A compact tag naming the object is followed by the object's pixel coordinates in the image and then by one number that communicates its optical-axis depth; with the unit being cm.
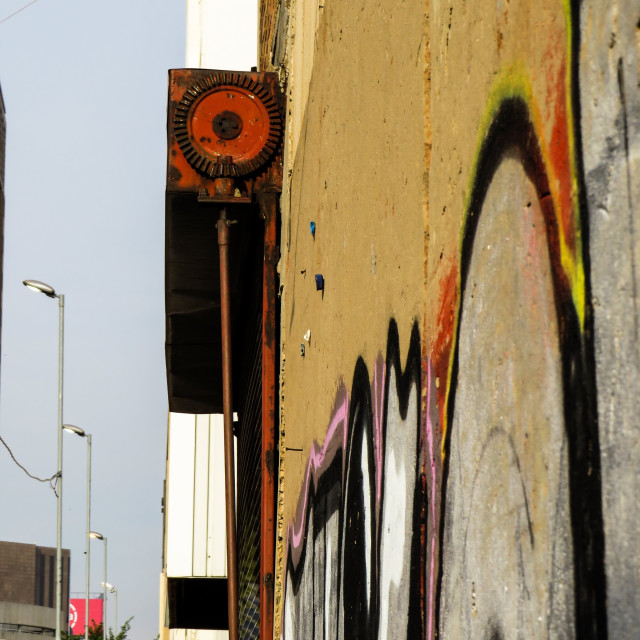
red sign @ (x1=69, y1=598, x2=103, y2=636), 10350
